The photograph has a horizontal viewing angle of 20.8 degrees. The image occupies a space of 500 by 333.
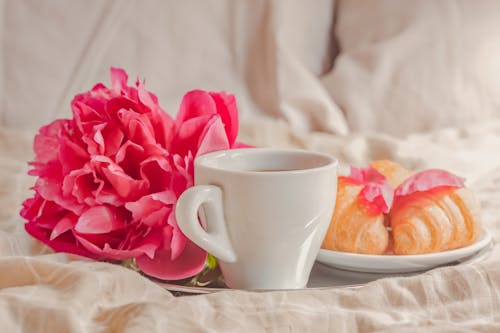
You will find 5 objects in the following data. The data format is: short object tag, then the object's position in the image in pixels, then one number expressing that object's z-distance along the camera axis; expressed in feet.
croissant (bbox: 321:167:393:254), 2.57
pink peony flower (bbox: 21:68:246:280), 2.54
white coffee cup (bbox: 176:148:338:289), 2.42
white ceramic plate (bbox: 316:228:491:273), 2.53
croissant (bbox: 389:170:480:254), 2.58
